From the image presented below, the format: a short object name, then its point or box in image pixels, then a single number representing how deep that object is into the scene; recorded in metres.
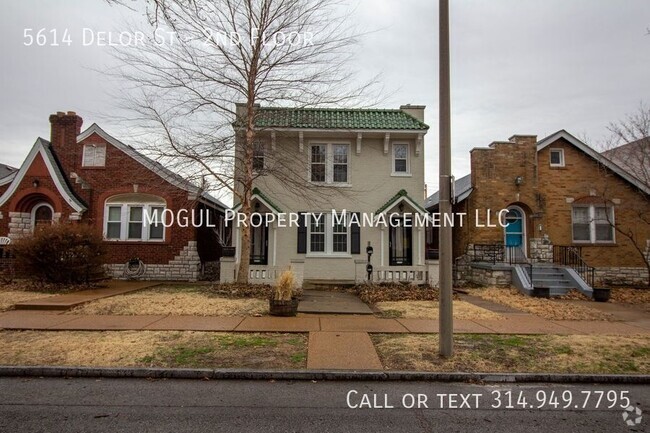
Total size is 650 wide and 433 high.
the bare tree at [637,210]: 17.26
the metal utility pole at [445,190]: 6.26
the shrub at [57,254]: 12.77
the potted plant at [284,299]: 9.29
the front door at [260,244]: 16.89
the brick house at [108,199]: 17.02
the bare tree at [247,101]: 12.82
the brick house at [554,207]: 17.81
